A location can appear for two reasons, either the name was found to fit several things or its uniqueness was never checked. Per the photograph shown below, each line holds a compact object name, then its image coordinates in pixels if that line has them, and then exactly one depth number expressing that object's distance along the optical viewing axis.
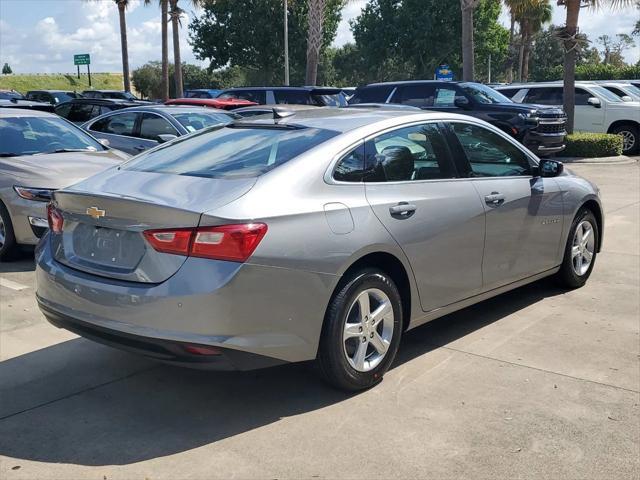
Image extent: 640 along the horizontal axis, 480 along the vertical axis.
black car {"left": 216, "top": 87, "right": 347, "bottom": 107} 15.72
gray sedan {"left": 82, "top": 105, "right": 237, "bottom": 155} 10.57
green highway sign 42.47
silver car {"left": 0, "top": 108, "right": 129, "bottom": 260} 7.17
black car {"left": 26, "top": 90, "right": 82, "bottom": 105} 27.16
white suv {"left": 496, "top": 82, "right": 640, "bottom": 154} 19.38
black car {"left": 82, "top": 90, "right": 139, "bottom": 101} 27.19
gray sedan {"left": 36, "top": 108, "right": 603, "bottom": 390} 3.55
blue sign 32.16
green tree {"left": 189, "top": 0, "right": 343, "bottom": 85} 46.16
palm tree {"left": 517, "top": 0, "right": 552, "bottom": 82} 43.48
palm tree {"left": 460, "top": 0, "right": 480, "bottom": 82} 20.31
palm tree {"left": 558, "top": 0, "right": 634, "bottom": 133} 17.95
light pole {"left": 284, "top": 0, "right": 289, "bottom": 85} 39.65
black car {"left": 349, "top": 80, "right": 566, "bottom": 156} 15.16
